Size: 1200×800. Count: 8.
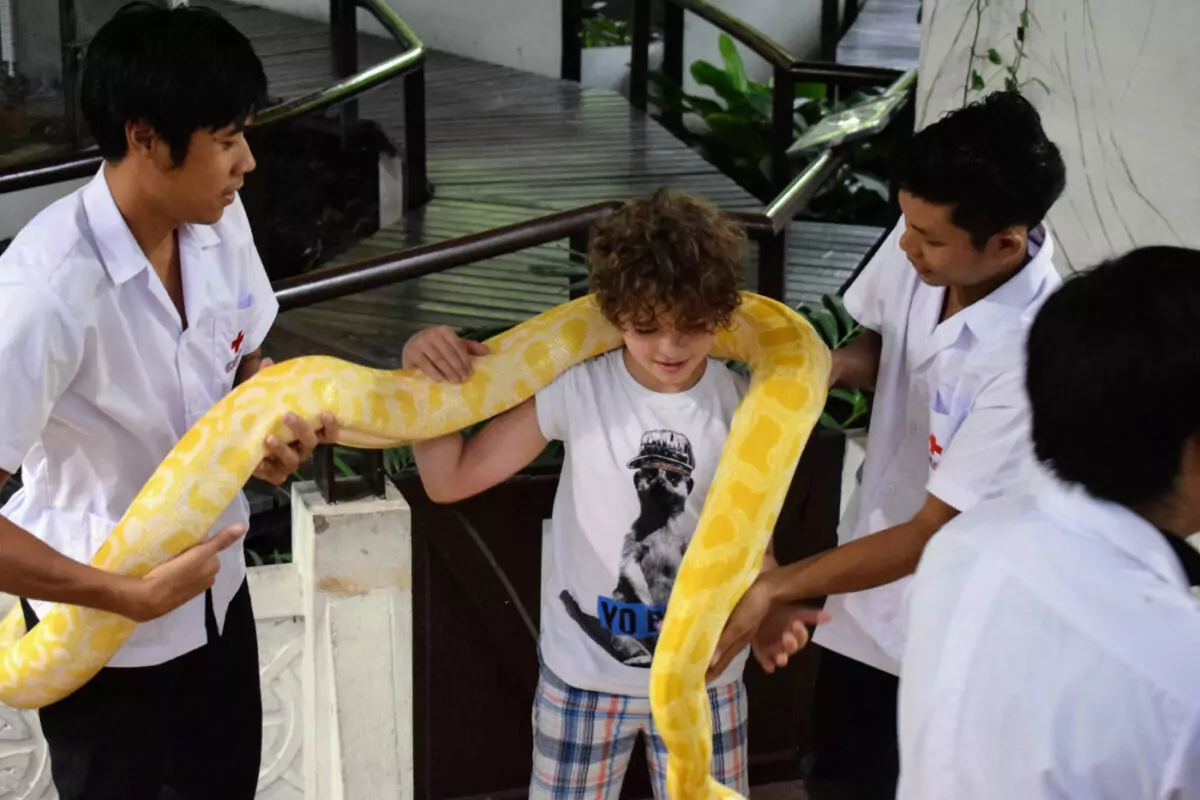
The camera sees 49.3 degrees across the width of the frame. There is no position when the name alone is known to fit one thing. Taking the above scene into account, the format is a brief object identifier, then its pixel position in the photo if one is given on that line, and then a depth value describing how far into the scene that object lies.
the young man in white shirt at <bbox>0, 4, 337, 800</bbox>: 1.76
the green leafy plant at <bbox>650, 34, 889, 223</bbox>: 6.84
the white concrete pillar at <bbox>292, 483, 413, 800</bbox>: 2.62
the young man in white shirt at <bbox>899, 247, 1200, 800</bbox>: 1.07
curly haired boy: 2.05
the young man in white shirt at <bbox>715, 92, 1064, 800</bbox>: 1.96
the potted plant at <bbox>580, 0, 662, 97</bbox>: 7.88
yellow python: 1.93
